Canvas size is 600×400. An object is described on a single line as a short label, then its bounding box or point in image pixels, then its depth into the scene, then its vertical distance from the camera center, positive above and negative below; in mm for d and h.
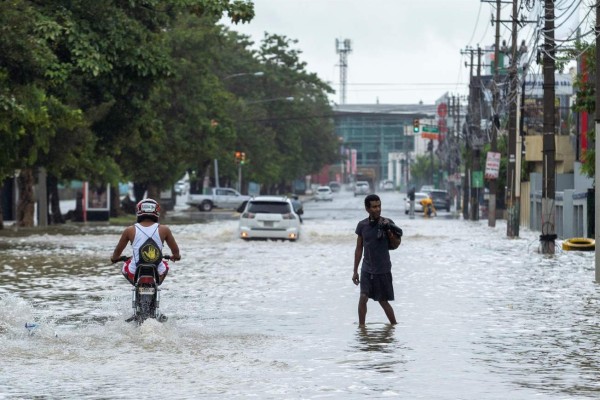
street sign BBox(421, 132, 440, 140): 192625 +5635
